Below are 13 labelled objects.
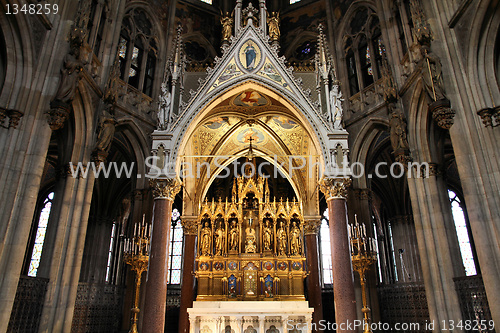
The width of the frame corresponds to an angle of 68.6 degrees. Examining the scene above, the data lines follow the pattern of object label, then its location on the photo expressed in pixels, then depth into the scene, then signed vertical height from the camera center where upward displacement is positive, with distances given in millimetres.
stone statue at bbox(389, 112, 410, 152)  11055 +4999
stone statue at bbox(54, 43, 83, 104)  9305 +5668
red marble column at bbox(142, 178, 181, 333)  11188 +1523
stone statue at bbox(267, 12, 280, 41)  16734 +11959
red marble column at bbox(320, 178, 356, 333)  11070 +1591
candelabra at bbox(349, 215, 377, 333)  11789 +1622
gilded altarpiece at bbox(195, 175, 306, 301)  16344 +2498
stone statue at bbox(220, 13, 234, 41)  16953 +12273
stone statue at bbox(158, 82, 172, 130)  13586 +7023
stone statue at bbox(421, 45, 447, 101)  9367 +5676
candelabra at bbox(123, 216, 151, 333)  11891 +1686
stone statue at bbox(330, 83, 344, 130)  13465 +6987
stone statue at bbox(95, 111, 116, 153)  11535 +5228
